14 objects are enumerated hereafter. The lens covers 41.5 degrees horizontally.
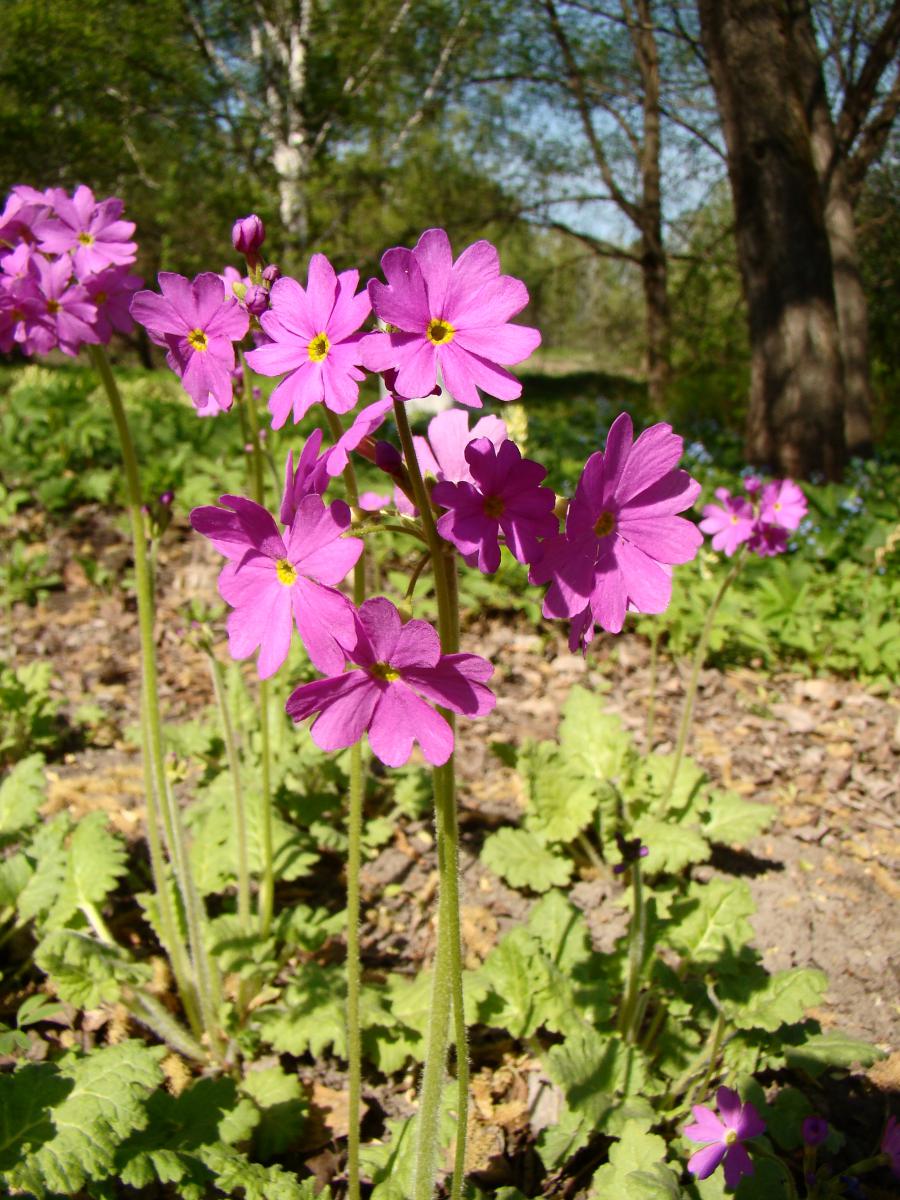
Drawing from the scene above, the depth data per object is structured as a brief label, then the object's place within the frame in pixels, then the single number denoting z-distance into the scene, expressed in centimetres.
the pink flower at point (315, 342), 18
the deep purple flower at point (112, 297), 28
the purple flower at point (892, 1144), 26
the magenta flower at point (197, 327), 20
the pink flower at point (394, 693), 18
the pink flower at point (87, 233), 27
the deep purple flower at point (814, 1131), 26
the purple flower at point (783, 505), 39
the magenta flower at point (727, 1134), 25
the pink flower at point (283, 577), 18
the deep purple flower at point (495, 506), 18
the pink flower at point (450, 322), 18
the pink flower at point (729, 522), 39
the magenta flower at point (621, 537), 18
